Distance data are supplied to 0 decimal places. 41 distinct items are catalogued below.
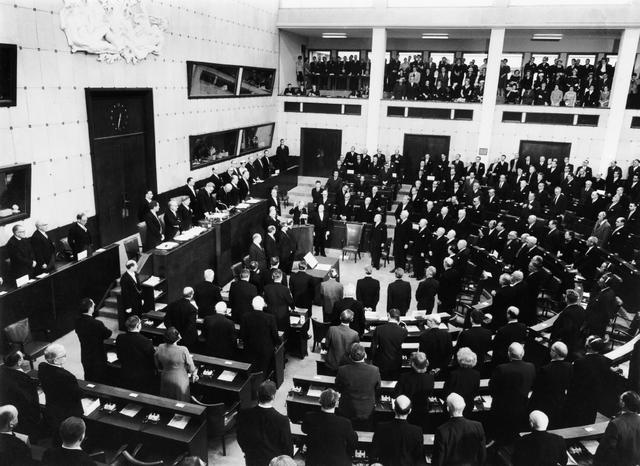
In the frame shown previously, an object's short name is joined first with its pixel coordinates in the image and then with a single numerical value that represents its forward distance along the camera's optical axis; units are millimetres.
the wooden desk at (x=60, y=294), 7801
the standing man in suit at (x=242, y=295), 8180
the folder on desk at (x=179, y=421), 5461
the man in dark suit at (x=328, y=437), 4598
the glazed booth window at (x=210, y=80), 15094
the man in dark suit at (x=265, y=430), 4758
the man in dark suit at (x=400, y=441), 4570
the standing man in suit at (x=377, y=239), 13148
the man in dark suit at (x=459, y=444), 4641
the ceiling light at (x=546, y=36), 20161
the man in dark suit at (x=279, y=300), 8102
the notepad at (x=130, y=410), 5617
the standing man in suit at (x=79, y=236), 9672
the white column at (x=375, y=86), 20172
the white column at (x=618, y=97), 17938
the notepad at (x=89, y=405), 5649
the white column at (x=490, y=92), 19016
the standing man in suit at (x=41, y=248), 8859
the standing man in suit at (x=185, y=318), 7191
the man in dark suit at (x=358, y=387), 5676
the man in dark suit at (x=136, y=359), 6258
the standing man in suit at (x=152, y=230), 11031
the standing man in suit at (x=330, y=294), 8844
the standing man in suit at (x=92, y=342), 6758
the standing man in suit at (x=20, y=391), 5535
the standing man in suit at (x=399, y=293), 8845
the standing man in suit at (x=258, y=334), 7113
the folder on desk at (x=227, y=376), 6547
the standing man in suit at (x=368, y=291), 9070
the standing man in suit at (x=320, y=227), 13977
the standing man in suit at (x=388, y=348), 6740
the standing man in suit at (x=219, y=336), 7035
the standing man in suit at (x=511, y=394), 5711
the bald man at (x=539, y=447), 4527
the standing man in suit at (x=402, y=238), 12922
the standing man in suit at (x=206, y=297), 8289
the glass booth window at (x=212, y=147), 15797
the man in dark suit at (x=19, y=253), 8491
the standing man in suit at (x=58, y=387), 5402
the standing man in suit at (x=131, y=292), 8516
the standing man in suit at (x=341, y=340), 6672
